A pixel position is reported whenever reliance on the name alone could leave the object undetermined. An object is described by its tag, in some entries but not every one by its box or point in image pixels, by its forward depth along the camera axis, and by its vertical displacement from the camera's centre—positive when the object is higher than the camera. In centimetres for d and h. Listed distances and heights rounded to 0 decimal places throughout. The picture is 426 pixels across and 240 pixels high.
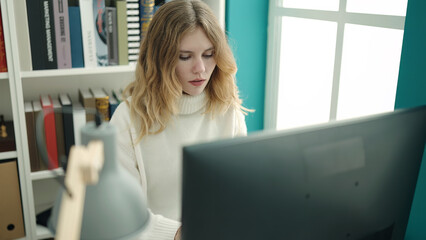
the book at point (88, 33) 186 -8
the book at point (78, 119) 192 -47
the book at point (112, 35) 191 -9
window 156 -17
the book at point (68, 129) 197 -53
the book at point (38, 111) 192 -43
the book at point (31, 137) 191 -55
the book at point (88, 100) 202 -41
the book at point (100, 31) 188 -7
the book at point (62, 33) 180 -8
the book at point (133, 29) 194 -6
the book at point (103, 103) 204 -42
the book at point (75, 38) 184 -10
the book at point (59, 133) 197 -55
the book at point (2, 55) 175 -17
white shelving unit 175 -35
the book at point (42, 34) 176 -8
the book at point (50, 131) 194 -53
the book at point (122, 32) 190 -7
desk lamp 46 -20
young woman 143 -29
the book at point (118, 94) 212 -40
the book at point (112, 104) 207 -43
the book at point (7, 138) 190 -56
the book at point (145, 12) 196 +2
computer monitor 60 -25
